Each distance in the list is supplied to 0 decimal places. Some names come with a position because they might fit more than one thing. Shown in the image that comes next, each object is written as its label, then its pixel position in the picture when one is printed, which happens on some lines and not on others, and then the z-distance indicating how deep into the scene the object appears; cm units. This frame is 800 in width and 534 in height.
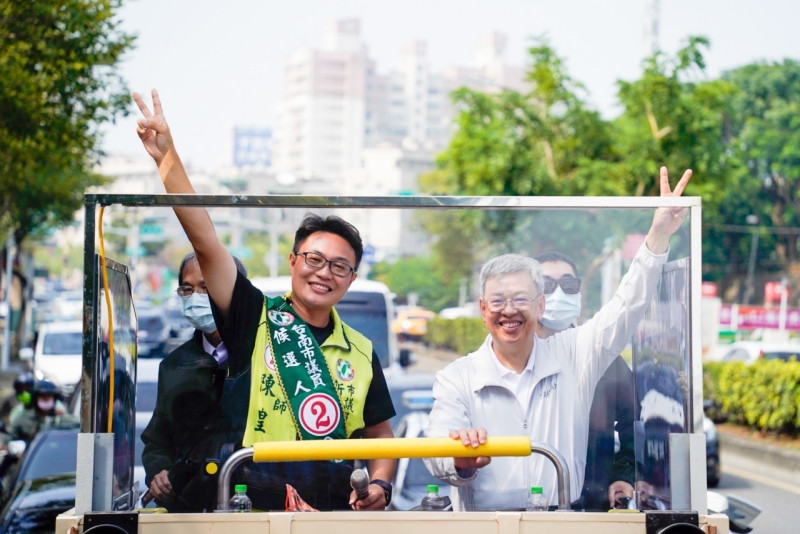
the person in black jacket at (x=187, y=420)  402
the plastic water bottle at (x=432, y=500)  391
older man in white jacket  394
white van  462
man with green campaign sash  393
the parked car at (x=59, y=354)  1803
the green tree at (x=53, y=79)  991
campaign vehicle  345
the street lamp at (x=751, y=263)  6234
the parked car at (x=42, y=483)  712
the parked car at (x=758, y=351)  2112
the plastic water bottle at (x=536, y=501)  379
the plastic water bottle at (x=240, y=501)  377
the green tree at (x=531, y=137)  2086
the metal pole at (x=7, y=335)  3034
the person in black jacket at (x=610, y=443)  397
